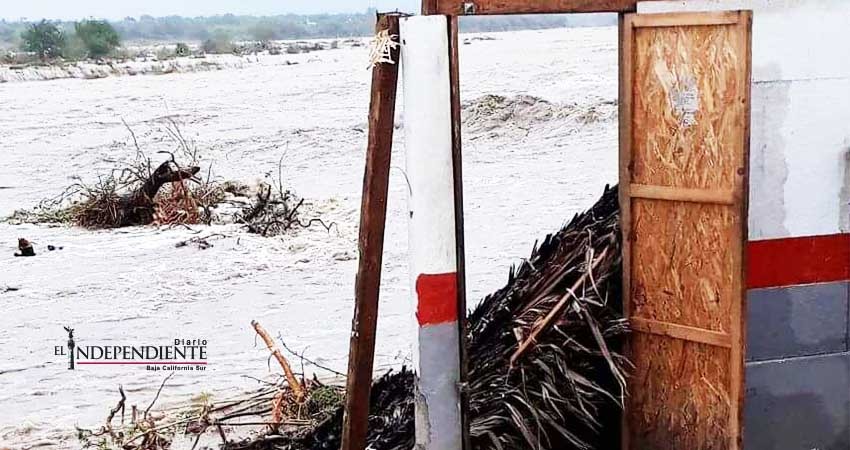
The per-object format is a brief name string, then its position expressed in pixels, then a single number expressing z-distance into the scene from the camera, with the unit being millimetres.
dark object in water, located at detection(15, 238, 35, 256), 13758
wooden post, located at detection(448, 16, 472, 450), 4680
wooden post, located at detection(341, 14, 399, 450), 4699
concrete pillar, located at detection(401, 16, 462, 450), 4625
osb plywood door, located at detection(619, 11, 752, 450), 4773
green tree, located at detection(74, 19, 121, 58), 42594
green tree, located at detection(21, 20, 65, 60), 41844
